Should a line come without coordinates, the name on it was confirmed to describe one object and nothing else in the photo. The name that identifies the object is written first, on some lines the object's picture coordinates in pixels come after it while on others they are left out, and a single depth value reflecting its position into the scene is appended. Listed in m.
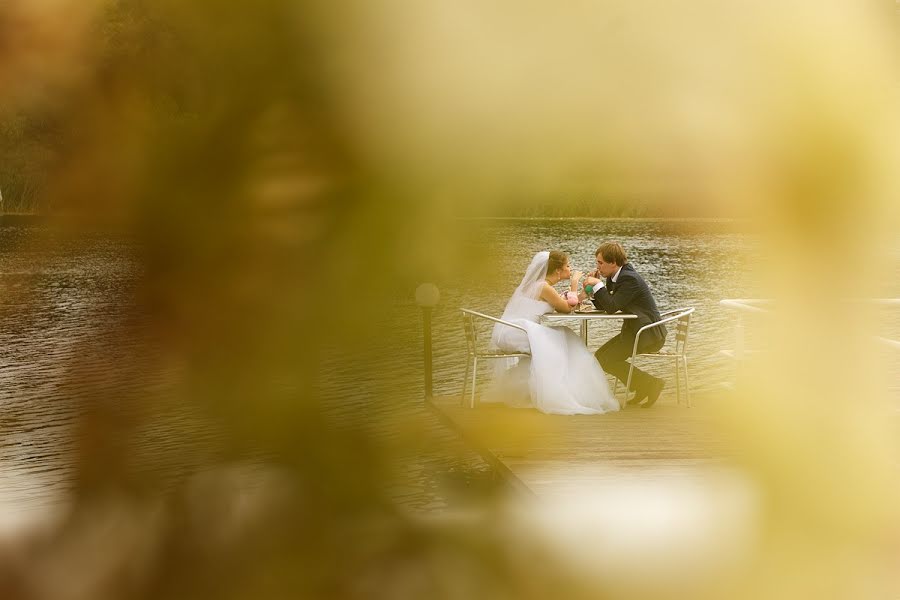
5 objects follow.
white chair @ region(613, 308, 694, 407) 16.91
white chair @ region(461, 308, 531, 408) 15.65
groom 17.05
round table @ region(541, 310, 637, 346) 16.11
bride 15.57
